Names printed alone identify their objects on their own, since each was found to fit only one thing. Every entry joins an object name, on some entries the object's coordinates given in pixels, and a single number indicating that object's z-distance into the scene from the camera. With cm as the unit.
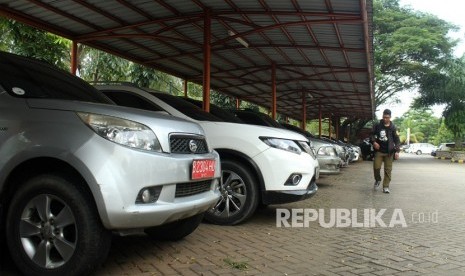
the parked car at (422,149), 5662
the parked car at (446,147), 3687
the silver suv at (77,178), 304
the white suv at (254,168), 520
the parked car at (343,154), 1402
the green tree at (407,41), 2544
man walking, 938
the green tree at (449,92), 2695
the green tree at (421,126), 8925
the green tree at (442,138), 6406
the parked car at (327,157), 983
